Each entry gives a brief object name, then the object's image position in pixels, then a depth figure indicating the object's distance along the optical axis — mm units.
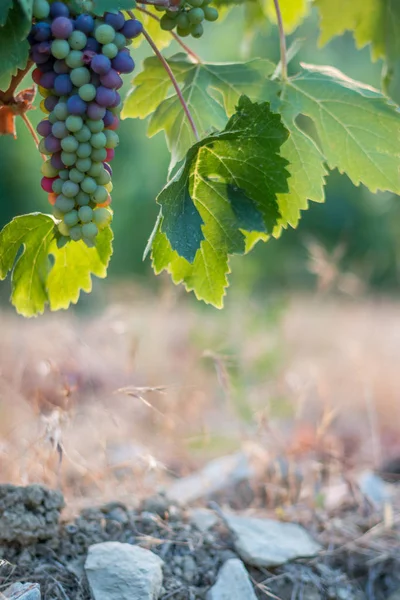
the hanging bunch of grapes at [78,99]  1454
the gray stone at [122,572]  1571
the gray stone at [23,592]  1526
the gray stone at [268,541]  1696
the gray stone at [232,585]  1622
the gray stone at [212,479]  1952
